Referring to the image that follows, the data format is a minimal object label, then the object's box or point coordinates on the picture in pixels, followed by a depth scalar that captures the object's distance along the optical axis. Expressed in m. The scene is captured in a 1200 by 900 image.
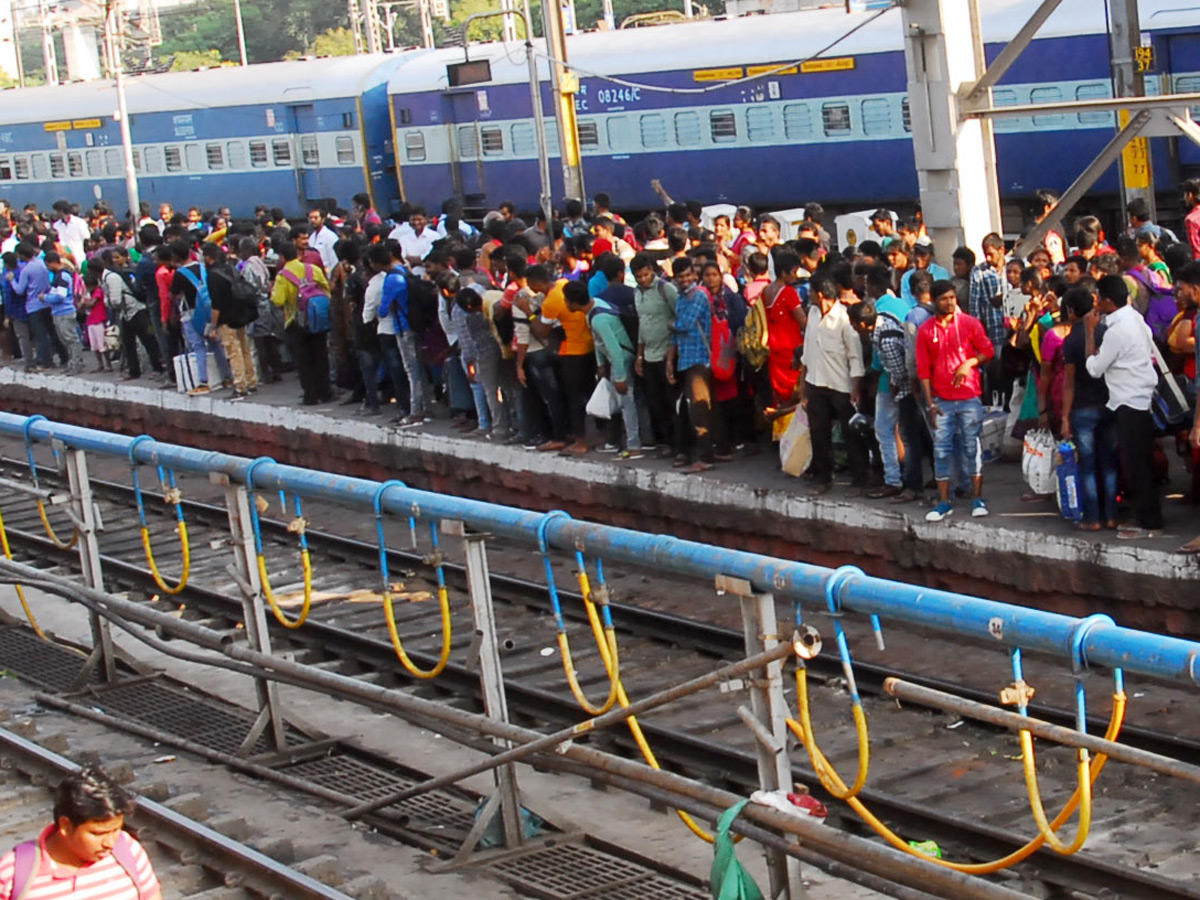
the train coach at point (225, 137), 32.81
